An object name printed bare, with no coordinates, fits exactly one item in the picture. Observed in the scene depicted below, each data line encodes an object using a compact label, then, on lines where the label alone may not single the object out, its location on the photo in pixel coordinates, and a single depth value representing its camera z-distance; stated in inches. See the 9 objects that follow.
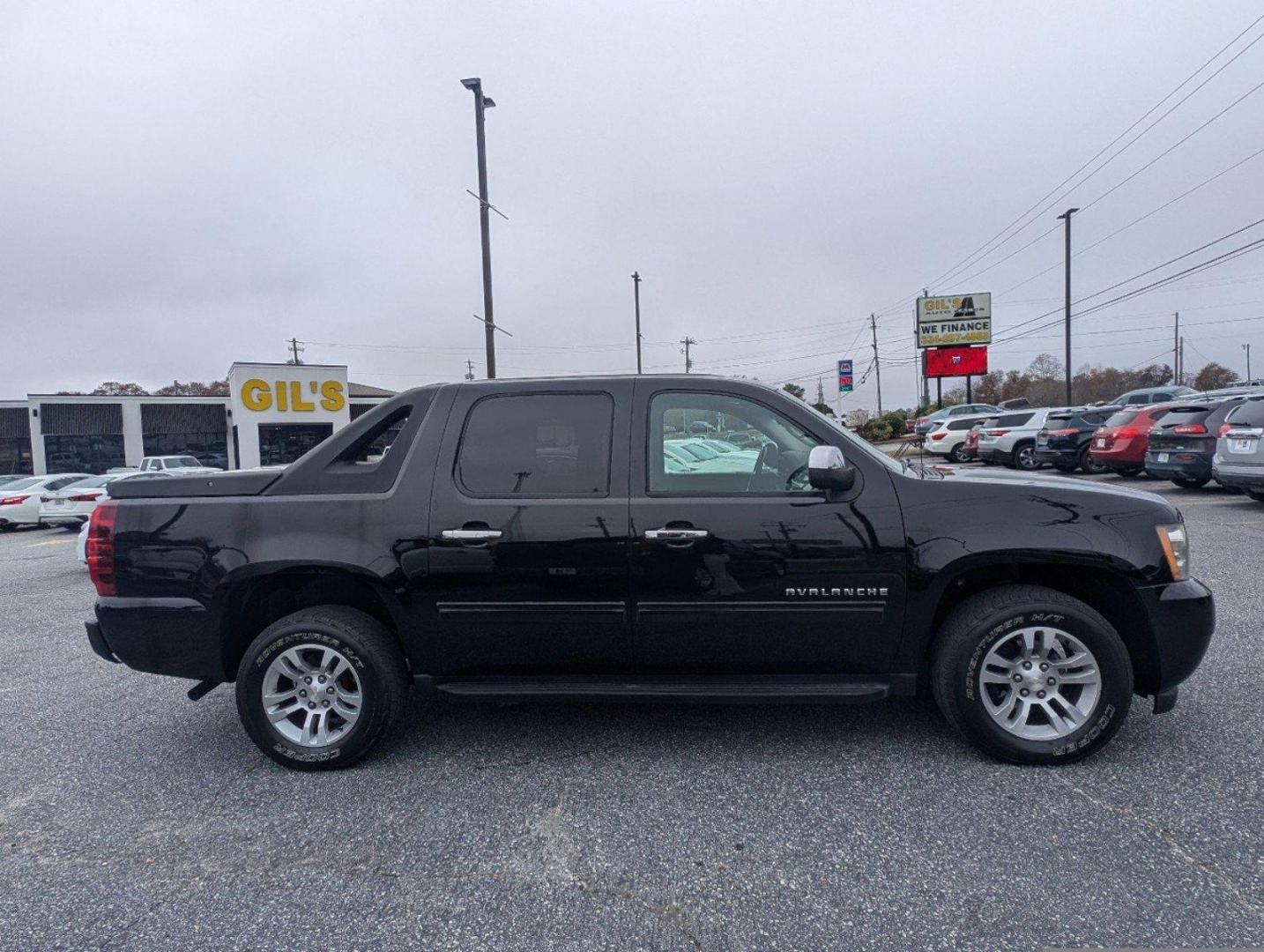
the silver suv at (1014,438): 752.2
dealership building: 1262.3
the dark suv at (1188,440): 474.6
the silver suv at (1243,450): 390.9
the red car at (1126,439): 560.7
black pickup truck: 128.7
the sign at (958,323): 1530.5
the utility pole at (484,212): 564.7
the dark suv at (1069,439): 666.8
